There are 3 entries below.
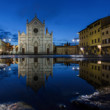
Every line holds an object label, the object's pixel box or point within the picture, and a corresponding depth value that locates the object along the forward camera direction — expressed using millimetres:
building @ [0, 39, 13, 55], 73312
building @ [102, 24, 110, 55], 30959
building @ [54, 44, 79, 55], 72812
